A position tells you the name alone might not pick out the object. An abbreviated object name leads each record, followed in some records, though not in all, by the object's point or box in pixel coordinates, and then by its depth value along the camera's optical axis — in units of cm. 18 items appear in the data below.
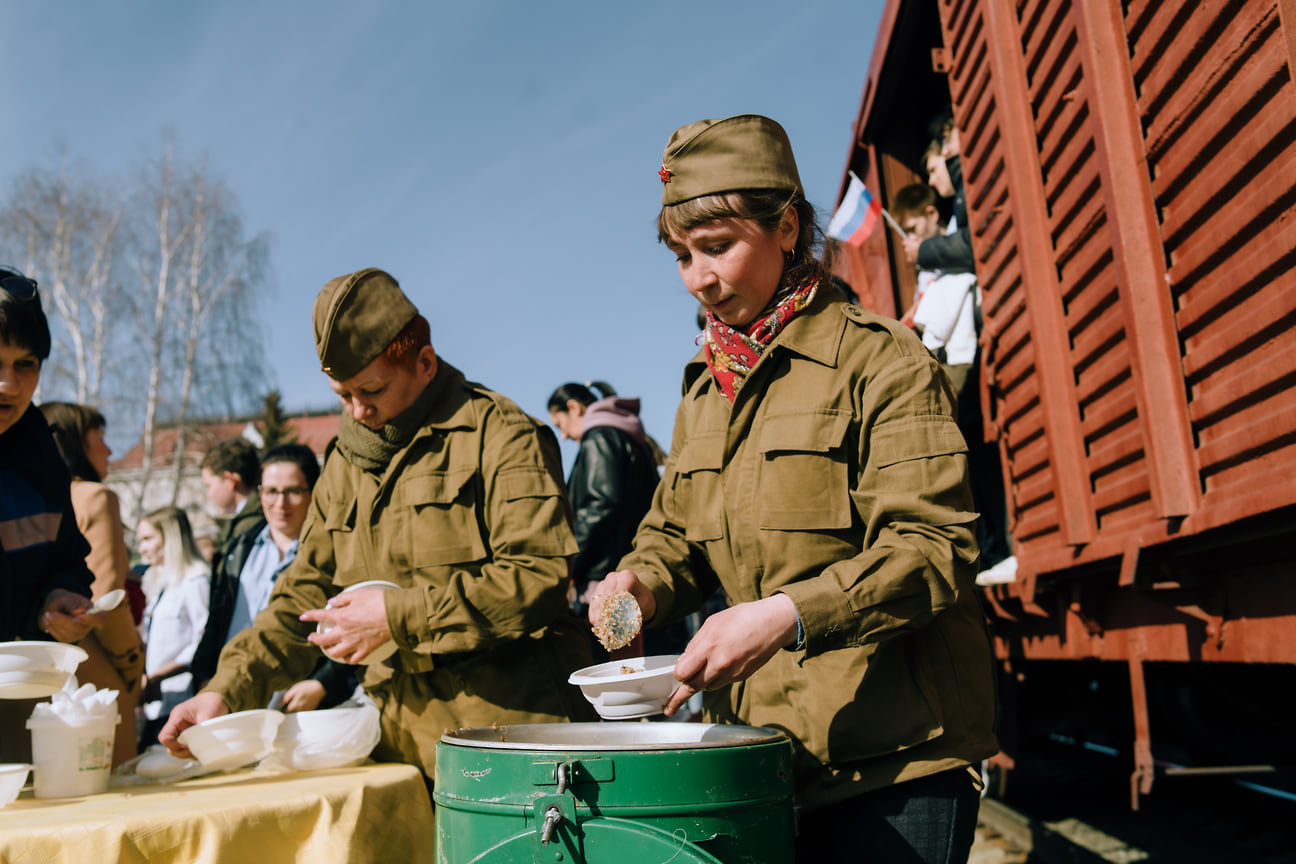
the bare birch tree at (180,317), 2555
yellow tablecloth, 203
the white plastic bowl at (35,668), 236
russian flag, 740
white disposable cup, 246
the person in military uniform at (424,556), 254
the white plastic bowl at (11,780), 229
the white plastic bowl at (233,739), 257
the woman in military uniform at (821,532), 168
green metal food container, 148
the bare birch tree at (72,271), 2469
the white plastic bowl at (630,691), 174
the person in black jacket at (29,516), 287
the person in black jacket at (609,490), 559
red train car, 261
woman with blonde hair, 625
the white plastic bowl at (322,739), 268
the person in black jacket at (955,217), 551
